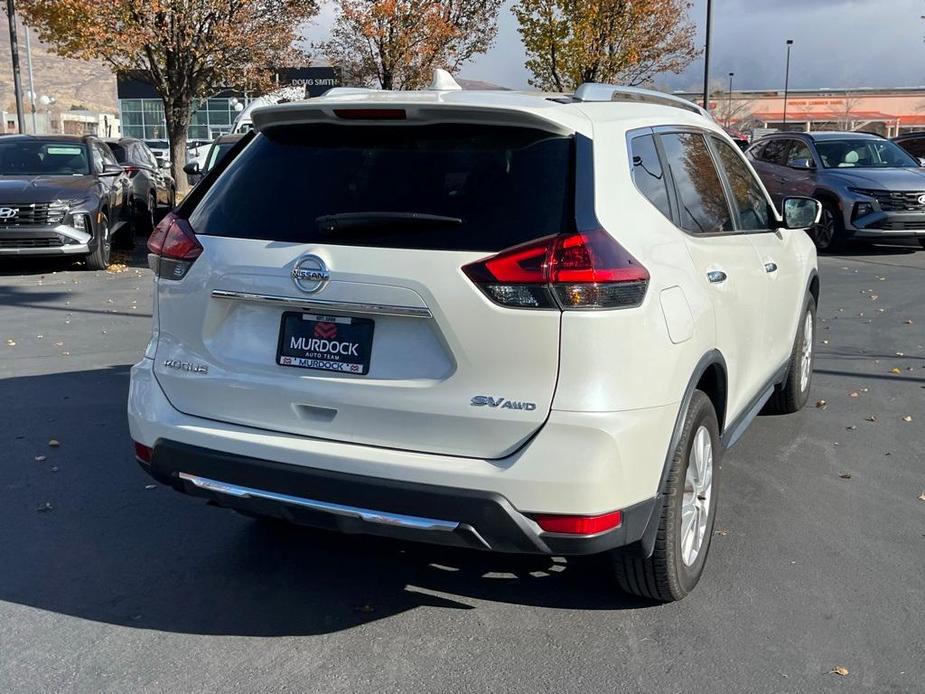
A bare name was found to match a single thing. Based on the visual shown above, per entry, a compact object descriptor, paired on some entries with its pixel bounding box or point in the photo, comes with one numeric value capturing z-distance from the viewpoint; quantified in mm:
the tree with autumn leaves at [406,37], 24625
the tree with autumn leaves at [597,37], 28328
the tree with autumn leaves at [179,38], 19172
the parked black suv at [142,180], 15242
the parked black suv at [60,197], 11883
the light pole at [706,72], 27320
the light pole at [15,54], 20844
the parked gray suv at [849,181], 14289
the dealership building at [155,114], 60875
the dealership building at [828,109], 69312
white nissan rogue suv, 2951
